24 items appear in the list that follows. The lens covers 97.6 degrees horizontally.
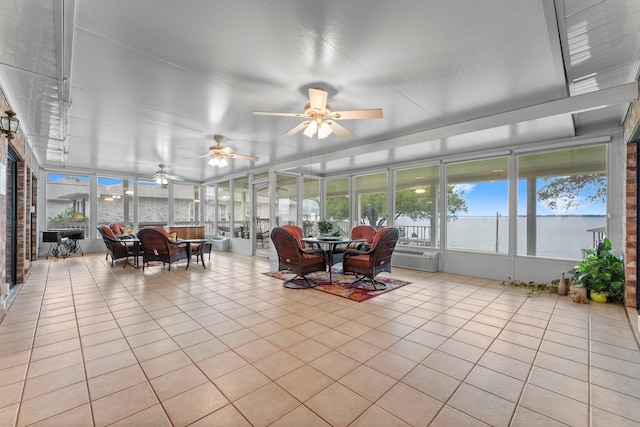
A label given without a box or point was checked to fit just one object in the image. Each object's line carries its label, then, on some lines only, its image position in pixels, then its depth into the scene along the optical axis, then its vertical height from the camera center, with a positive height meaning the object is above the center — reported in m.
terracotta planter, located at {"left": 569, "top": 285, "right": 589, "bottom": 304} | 3.68 -1.02
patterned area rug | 4.05 -1.14
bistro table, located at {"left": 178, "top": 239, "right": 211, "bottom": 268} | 6.10 -0.76
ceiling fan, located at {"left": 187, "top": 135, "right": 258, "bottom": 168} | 4.97 +1.11
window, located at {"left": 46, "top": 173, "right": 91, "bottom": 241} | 7.84 +0.35
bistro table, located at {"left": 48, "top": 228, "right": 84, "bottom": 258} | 7.22 -0.66
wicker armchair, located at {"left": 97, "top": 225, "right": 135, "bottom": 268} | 6.04 -0.70
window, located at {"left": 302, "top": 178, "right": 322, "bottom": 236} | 8.09 +0.31
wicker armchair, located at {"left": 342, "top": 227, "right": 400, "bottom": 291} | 4.14 -0.67
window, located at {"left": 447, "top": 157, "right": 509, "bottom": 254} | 5.27 +0.22
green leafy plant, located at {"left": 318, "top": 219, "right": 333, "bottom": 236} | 4.88 -0.20
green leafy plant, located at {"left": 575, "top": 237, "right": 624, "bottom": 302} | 3.62 -0.76
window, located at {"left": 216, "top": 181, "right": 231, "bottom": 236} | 9.40 +0.14
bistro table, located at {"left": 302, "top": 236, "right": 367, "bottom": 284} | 4.45 -0.42
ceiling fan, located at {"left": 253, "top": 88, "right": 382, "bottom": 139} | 2.79 +1.09
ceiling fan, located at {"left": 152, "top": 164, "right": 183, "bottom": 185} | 7.39 +0.99
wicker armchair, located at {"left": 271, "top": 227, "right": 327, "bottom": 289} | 4.23 -0.66
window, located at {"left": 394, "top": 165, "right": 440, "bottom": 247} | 6.20 +0.25
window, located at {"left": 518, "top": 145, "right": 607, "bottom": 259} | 4.32 +0.26
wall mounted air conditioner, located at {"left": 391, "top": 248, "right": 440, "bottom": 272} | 5.80 -0.94
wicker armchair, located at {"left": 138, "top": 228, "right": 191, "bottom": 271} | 5.38 -0.63
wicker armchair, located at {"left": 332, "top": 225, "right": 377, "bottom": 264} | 4.93 -0.51
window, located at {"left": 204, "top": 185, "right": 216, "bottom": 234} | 10.22 +0.20
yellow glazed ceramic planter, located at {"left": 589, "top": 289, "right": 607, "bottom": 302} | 3.63 -1.03
